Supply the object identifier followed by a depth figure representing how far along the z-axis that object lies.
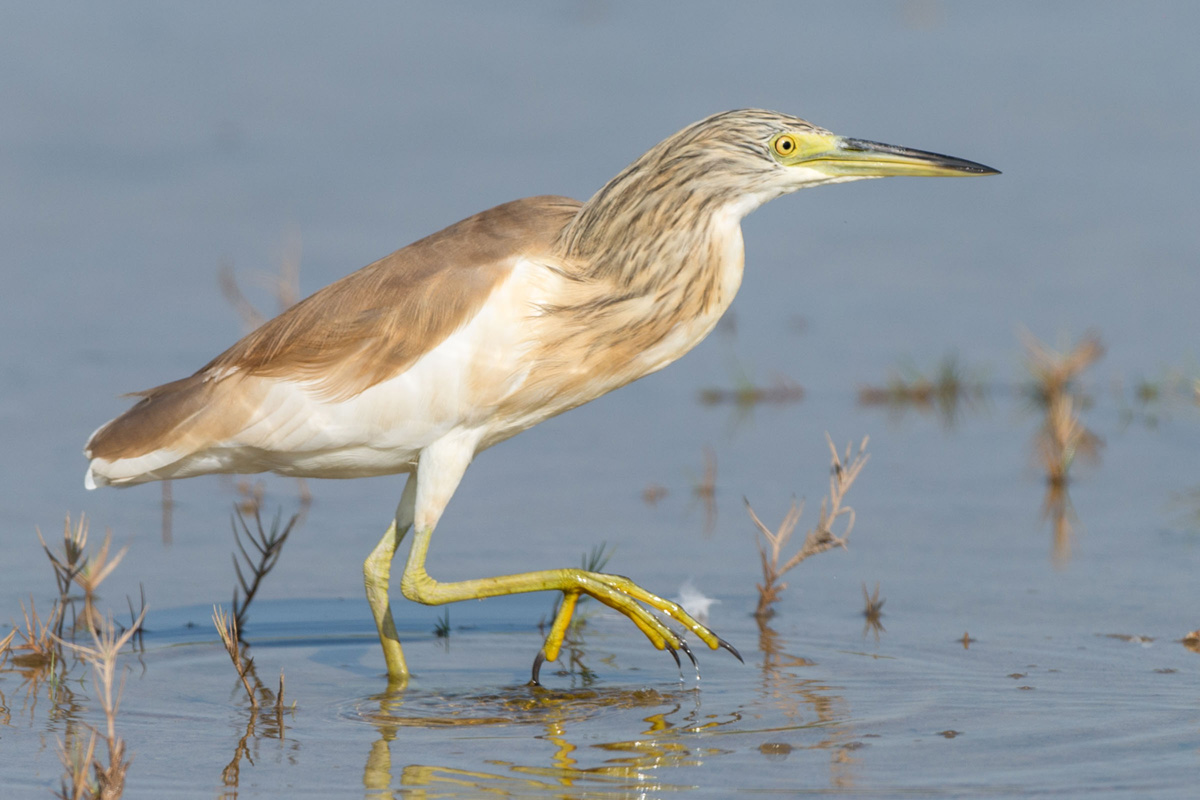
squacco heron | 10.67
